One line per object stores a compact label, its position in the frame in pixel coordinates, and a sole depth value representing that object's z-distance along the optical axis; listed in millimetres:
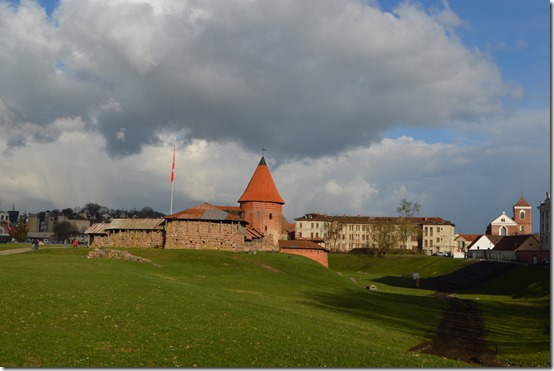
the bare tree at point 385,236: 113500
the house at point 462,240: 152775
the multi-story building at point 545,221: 97188
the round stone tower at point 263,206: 86875
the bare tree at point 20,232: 117119
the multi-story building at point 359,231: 139750
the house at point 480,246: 117538
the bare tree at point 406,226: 117494
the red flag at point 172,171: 71625
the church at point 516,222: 152875
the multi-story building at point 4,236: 145062
